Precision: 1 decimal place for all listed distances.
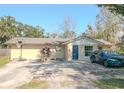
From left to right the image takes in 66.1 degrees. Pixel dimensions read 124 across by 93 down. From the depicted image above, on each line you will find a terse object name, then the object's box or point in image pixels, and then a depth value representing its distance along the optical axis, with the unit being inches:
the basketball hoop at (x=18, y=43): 467.0
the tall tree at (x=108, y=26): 624.0
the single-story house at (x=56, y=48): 446.7
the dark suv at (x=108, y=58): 319.3
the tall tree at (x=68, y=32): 782.3
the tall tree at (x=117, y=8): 231.3
